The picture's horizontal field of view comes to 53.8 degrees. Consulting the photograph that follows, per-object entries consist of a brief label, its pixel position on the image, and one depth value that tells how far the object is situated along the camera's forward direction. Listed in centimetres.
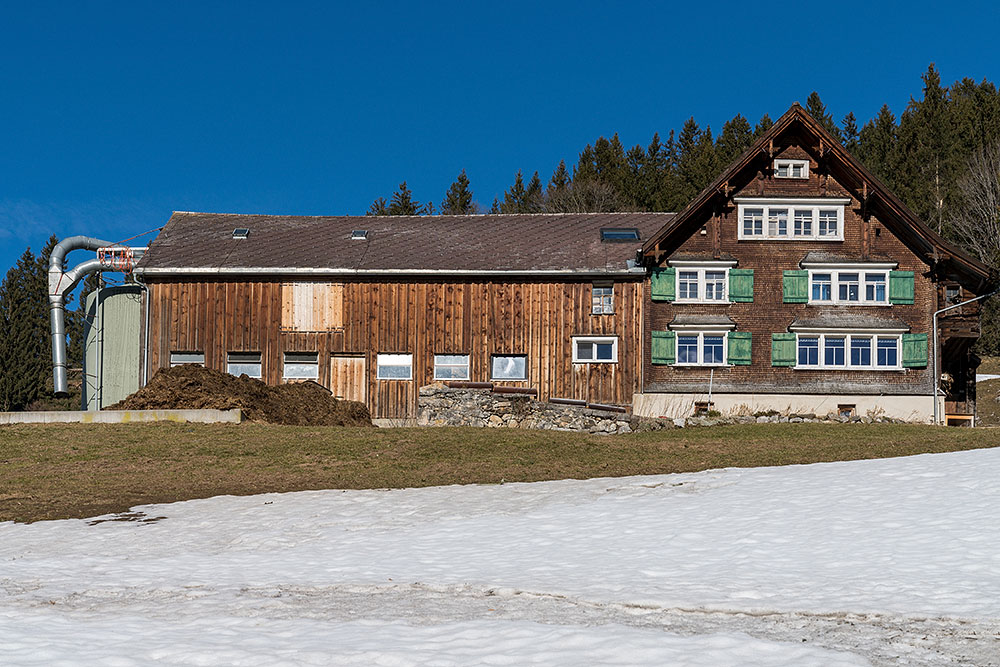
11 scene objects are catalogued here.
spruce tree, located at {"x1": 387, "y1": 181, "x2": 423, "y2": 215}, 8862
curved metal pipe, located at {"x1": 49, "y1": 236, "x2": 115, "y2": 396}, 4638
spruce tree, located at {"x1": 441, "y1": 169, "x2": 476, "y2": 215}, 9425
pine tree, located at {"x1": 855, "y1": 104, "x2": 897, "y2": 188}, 7588
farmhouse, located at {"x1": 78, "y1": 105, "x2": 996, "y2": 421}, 3966
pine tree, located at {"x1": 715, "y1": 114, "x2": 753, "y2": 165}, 8369
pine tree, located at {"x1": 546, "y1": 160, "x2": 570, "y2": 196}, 9619
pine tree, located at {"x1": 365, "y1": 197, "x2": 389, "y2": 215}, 9100
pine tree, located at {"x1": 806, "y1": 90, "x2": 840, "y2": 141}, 8772
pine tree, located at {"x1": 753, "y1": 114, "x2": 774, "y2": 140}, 8575
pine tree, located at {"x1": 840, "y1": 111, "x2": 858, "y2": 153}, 9019
